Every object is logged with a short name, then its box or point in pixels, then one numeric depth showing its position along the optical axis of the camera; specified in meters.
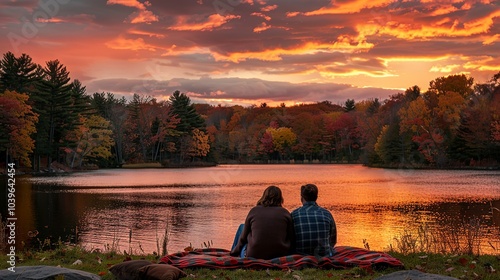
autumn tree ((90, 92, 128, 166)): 83.19
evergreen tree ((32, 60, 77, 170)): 64.31
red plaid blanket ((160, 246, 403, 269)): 7.55
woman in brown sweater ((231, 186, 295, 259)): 7.59
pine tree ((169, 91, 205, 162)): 86.81
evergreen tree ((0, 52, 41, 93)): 60.47
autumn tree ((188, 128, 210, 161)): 87.50
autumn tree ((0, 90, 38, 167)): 53.09
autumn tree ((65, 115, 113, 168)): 72.12
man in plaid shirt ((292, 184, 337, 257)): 7.81
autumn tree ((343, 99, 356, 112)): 125.00
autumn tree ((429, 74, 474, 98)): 84.12
